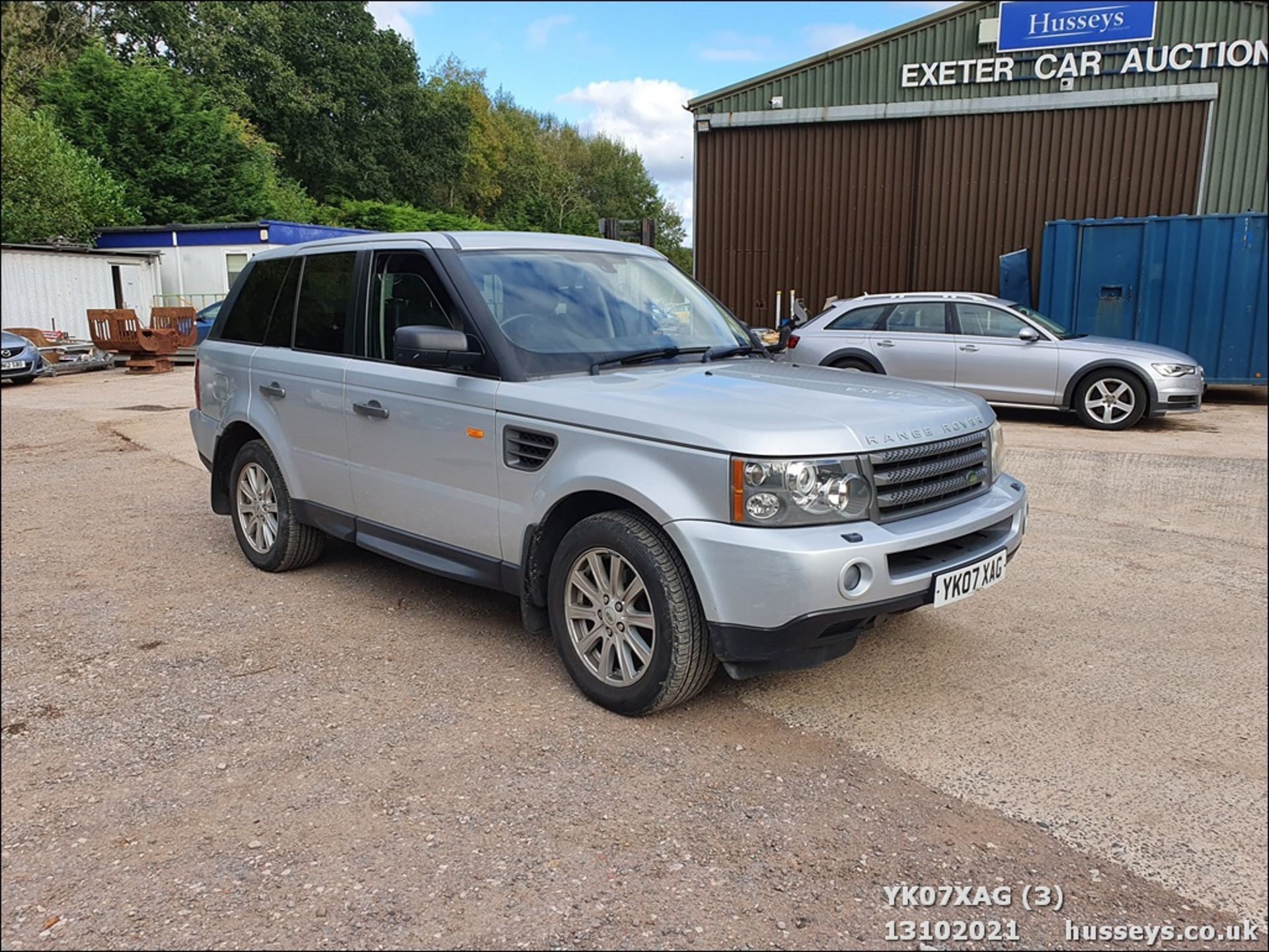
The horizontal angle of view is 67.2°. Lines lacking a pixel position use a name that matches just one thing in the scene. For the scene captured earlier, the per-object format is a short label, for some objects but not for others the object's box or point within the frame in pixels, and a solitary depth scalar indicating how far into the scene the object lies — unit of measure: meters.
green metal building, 16.73
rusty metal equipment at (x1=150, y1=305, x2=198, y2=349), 22.27
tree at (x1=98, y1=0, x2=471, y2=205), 44.97
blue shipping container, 12.52
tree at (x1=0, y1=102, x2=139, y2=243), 25.73
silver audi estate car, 10.58
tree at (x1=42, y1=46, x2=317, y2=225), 32.59
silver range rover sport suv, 3.16
